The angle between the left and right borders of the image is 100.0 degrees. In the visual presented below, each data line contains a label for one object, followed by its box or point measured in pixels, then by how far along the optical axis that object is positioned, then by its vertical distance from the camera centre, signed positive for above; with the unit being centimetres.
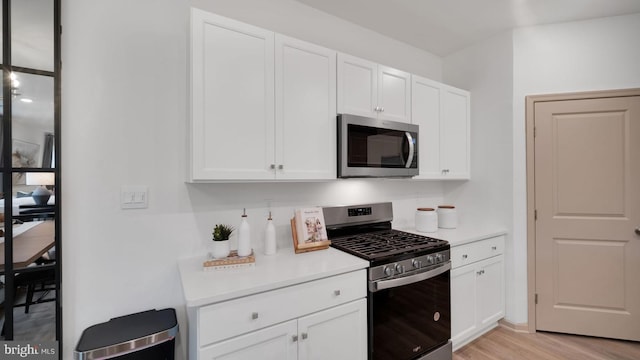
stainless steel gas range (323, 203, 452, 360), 159 -68
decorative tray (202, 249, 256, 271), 145 -44
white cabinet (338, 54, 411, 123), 188 +69
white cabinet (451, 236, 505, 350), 208 -89
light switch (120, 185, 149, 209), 149 -8
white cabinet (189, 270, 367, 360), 116 -68
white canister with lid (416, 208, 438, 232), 240 -35
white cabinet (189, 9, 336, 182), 142 +46
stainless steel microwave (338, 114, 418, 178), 182 +25
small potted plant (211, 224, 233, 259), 155 -35
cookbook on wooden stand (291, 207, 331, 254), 179 -33
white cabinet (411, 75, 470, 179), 233 +50
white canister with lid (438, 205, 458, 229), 256 -34
